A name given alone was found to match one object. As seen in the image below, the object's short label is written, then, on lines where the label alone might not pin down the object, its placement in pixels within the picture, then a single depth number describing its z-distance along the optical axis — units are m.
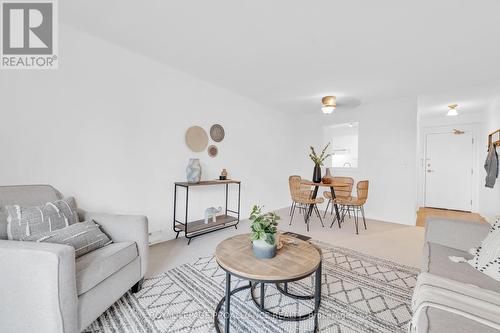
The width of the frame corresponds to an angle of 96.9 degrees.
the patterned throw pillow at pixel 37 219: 1.37
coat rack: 3.58
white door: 5.12
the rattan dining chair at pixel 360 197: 3.57
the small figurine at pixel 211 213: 3.15
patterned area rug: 1.43
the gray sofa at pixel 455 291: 0.87
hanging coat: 3.54
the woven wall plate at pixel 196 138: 3.15
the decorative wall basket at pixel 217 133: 3.49
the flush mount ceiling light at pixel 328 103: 3.75
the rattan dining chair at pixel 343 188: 3.95
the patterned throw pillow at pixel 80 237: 1.38
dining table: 3.72
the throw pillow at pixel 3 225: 1.35
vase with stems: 4.00
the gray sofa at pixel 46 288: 1.10
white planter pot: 1.42
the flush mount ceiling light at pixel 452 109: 4.34
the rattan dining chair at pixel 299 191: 3.97
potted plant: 1.42
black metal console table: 2.89
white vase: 2.98
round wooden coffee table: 1.22
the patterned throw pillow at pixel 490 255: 1.31
